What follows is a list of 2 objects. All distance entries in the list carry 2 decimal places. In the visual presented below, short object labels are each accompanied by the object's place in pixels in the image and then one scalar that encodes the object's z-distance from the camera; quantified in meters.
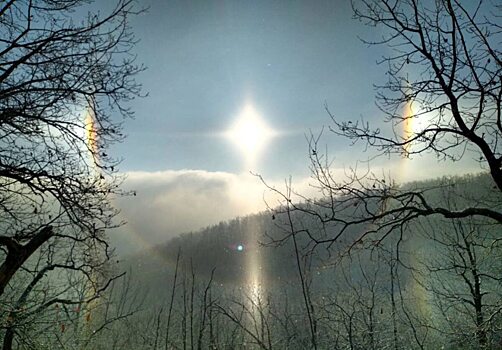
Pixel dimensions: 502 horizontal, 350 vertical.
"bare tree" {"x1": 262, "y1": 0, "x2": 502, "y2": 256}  4.55
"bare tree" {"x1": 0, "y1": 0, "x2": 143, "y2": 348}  4.28
